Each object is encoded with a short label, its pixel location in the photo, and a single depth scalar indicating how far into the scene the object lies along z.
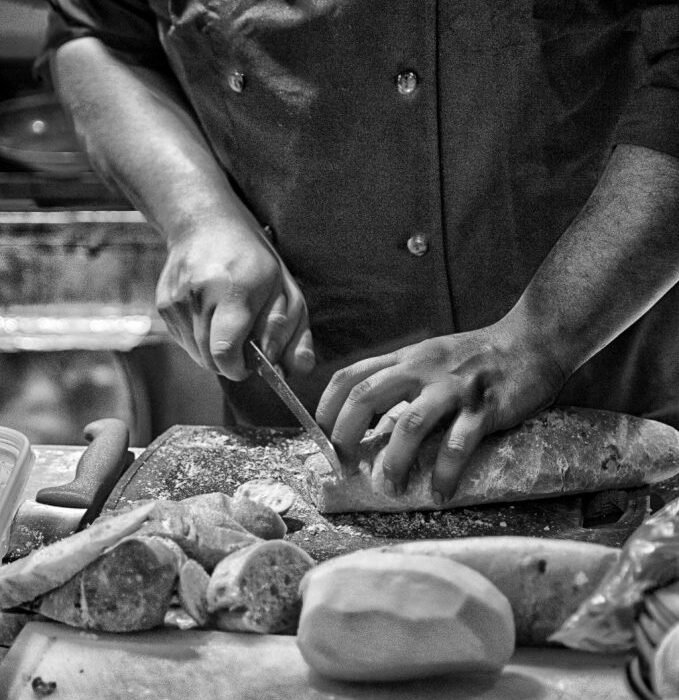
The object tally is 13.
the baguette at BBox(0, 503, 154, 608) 1.19
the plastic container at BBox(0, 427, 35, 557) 1.38
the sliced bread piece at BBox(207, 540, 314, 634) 1.20
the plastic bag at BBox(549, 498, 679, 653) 1.01
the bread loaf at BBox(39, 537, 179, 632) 1.19
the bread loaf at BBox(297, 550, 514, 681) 1.05
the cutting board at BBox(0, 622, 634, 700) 1.10
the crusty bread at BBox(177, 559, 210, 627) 1.21
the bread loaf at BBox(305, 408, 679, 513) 1.74
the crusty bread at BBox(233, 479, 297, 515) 1.72
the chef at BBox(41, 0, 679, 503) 1.84
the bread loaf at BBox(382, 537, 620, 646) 1.16
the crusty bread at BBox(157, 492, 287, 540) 1.35
